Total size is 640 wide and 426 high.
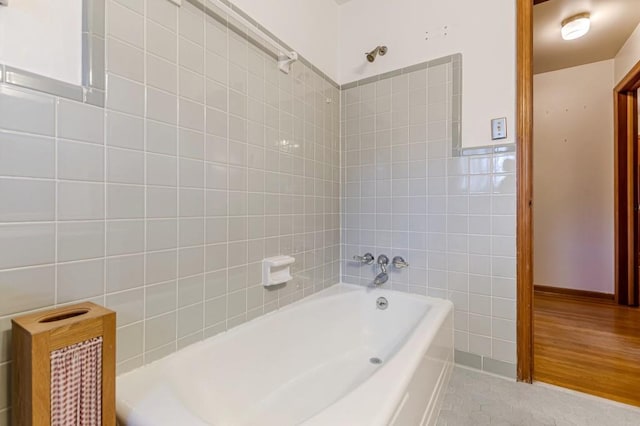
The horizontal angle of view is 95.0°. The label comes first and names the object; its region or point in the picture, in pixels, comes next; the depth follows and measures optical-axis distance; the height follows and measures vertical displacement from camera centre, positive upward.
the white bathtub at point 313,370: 0.83 -0.65
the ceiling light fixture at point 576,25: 2.31 +1.50
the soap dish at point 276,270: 1.52 -0.31
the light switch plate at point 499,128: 1.65 +0.48
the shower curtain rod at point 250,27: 1.25 +0.87
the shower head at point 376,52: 2.02 +1.11
